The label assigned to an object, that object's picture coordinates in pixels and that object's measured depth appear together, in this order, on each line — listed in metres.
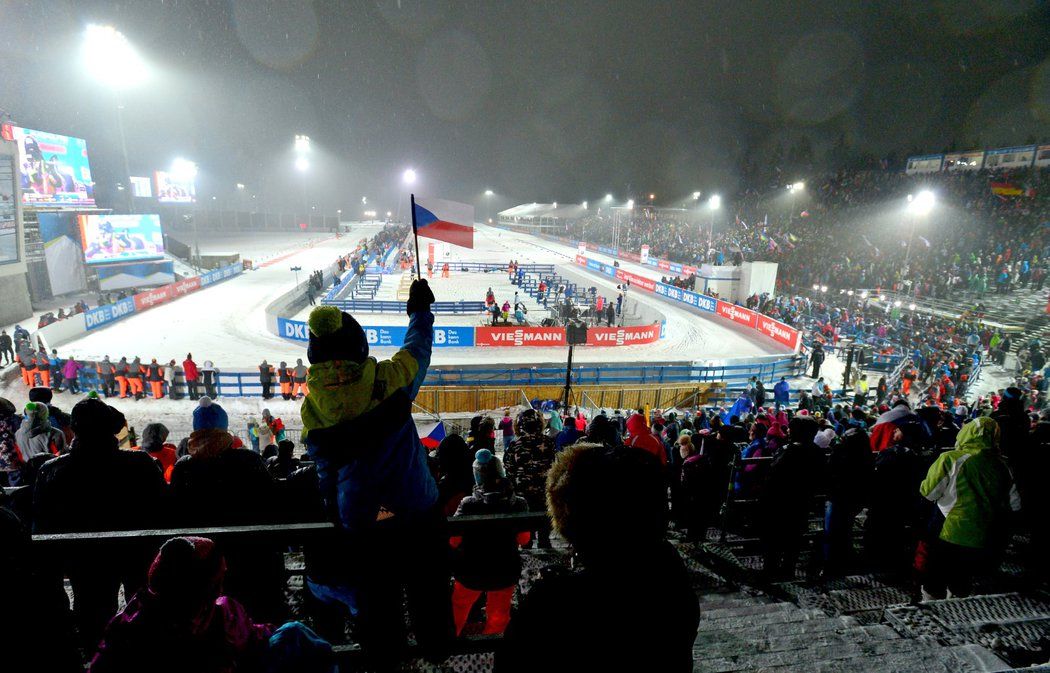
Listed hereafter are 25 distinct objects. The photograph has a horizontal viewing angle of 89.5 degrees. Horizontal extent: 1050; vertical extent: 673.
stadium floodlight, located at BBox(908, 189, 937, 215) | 28.72
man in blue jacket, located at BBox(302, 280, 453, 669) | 2.14
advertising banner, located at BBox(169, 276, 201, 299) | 31.28
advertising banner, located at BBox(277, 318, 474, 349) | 21.80
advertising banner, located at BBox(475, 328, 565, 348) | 22.64
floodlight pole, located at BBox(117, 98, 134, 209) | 33.62
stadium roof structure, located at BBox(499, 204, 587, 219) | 104.32
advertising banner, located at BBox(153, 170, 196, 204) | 51.36
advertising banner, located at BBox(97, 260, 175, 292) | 33.25
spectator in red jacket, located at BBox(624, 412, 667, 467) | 4.92
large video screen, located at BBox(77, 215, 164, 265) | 31.59
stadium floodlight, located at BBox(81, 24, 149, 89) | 33.44
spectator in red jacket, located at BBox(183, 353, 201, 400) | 15.24
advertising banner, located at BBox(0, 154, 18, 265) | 23.80
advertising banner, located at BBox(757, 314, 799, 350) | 22.73
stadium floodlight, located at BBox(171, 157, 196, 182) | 53.34
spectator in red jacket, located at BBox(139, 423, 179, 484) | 5.16
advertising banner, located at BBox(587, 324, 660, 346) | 23.30
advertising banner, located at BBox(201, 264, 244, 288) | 36.17
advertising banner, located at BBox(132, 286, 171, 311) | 27.23
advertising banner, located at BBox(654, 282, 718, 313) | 31.11
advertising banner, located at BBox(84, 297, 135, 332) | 22.95
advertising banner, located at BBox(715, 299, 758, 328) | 27.03
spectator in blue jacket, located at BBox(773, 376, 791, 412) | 15.57
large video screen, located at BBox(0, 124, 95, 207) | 28.81
